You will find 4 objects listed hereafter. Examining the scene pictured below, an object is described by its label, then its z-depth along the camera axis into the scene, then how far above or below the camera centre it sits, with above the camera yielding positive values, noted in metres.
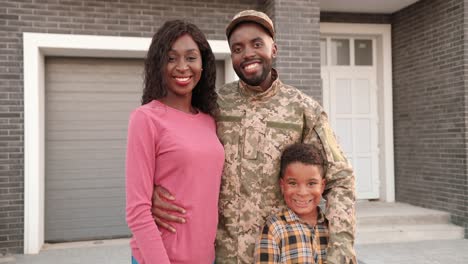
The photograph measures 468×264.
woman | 1.78 -0.05
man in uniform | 2.08 -0.02
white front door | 8.16 +0.65
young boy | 2.01 -0.36
